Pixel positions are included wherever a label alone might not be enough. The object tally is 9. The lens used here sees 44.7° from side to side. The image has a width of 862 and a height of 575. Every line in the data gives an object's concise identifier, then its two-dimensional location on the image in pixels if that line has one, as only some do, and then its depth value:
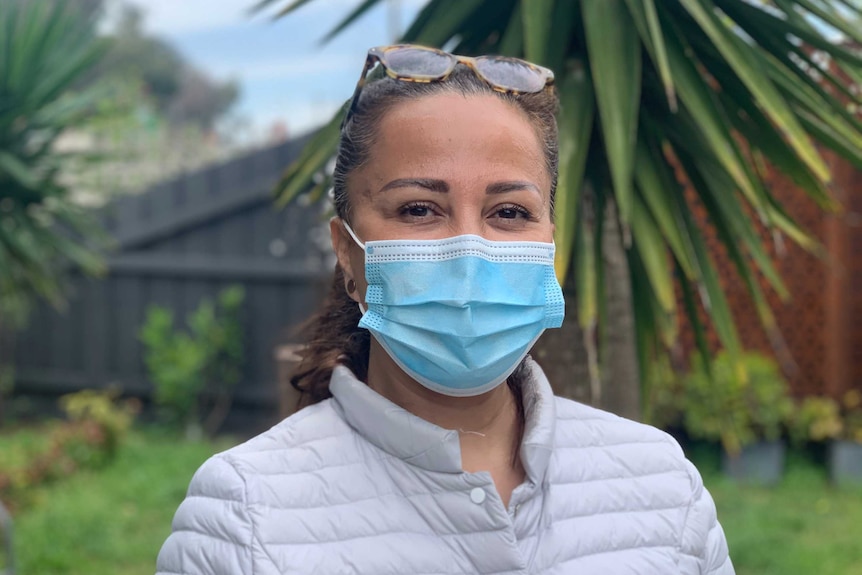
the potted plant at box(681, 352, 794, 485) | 6.19
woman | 1.40
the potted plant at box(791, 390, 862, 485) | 6.06
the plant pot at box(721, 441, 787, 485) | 6.20
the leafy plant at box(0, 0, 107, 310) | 5.66
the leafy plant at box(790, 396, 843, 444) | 6.17
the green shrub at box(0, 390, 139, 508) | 6.06
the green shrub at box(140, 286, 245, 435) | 7.78
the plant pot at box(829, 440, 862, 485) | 6.06
